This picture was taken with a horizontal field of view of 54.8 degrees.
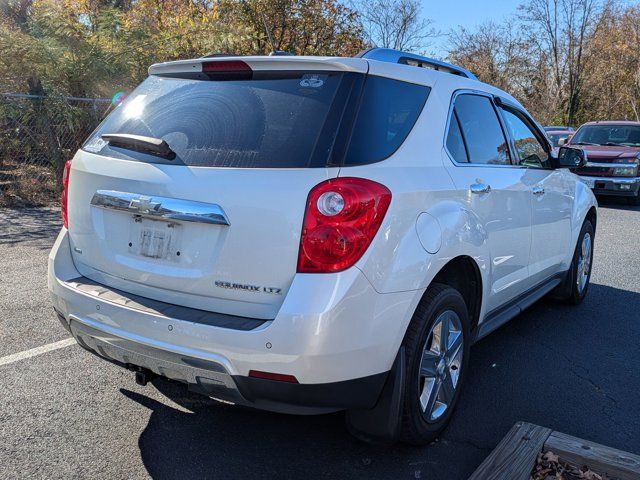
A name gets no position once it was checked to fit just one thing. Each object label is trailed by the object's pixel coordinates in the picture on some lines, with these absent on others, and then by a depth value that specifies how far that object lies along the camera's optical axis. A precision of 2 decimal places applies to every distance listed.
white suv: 2.49
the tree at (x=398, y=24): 26.50
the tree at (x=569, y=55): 35.88
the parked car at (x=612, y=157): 13.61
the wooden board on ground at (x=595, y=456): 2.65
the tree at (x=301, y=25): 15.47
